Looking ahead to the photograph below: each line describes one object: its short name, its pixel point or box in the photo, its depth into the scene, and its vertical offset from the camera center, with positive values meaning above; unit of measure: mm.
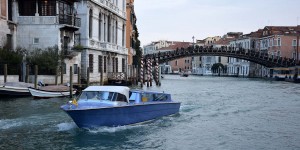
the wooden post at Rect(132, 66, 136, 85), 32500 -275
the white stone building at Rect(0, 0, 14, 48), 22250 +2420
